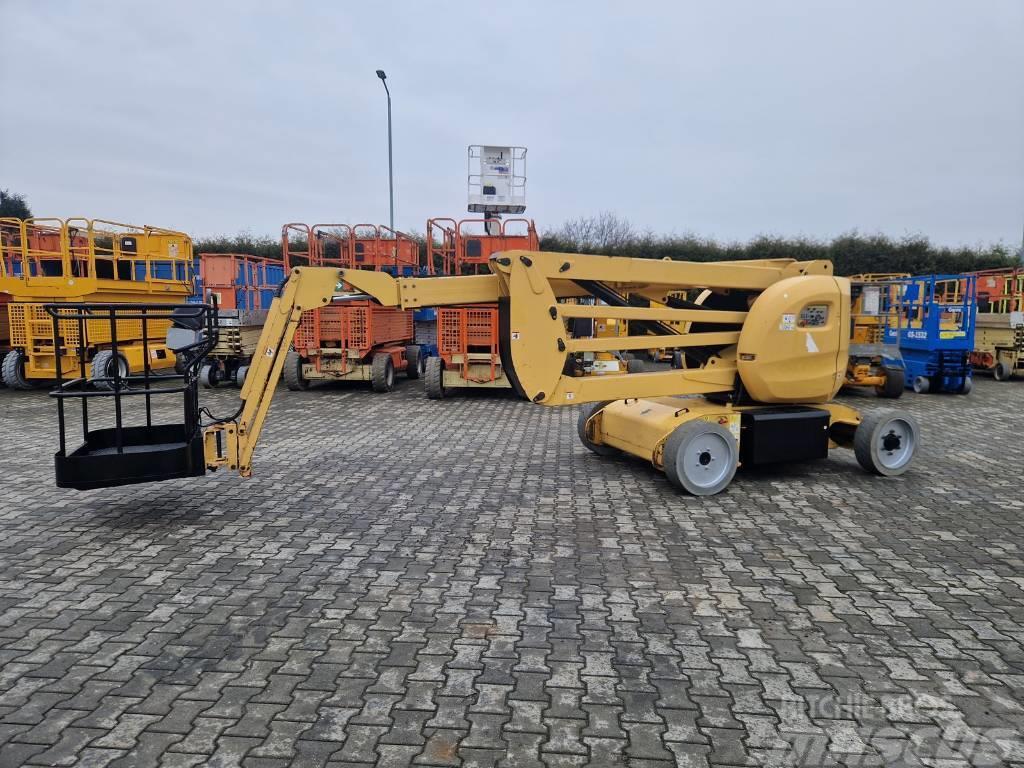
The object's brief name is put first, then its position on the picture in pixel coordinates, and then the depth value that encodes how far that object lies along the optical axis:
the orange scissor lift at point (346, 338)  13.26
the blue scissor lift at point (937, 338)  13.75
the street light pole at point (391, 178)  23.27
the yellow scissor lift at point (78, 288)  13.23
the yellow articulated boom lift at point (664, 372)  5.45
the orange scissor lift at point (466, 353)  12.45
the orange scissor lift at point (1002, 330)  16.23
